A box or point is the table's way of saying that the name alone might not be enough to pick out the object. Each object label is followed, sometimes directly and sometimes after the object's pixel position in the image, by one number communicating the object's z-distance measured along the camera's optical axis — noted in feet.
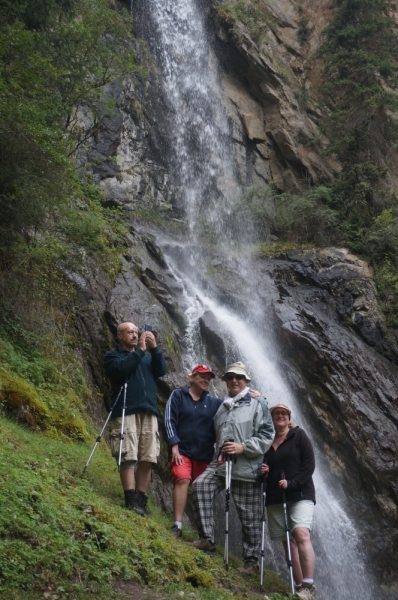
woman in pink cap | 18.20
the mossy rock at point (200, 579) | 14.48
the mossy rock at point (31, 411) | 20.80
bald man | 17.60
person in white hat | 18.31
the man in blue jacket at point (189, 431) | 18.73
